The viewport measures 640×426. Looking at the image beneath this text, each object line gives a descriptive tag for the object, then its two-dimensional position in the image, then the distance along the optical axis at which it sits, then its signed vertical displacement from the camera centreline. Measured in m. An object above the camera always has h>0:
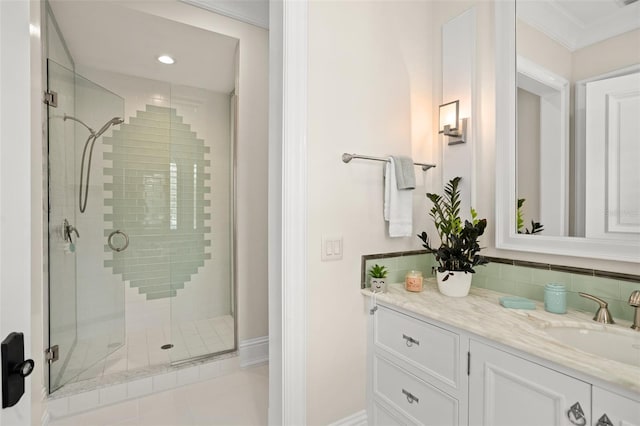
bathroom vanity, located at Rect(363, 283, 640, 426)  0.83 -0.55
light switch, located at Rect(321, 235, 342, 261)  1.49 -0.18
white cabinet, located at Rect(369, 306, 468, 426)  1.18 -0.73
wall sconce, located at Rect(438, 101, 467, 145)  1.72 +0.52
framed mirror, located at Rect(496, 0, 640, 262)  1.17 +0.38
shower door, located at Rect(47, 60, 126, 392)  1.97 -0.22
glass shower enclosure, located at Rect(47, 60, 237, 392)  2.08 -0.15
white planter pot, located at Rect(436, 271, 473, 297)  1.46 -0.36
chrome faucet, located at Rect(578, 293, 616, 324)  1.11 -0.39
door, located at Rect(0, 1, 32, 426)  0.57 +0.06
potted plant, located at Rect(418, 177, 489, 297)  1.45 -0.24
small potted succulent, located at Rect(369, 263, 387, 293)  1.55 -0.36
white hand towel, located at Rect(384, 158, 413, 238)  1.63 +0.03
